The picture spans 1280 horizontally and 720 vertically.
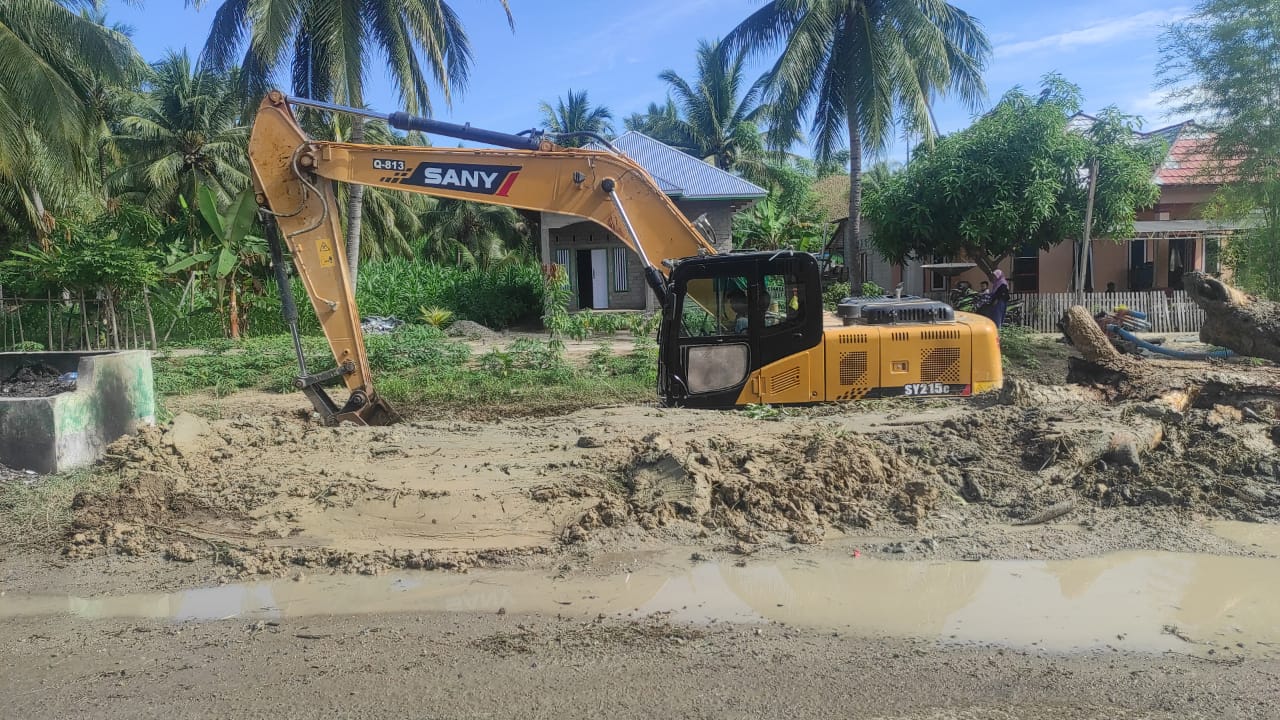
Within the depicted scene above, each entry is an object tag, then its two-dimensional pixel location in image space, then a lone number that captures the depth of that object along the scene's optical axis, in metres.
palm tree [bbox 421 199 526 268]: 41.94
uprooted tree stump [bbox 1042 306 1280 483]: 6.38
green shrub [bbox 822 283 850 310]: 23.66
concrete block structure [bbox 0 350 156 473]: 6.93
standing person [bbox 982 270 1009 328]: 14.95
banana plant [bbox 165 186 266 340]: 15.69
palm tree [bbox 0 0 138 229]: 16.62
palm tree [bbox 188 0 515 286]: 18.30
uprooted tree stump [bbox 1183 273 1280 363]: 10.14
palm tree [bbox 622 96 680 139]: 42.75
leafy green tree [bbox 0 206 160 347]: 15.65
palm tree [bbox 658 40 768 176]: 40.31
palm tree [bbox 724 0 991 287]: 20.39
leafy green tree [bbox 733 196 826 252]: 26.11
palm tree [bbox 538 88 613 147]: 44.39
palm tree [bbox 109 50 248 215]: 27.89
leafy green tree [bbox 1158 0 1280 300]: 14.11
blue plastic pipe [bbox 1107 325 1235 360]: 12.20
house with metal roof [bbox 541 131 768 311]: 23.38
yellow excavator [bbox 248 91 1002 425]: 8.06
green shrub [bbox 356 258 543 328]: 24.00
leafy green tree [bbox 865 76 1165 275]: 17.92
